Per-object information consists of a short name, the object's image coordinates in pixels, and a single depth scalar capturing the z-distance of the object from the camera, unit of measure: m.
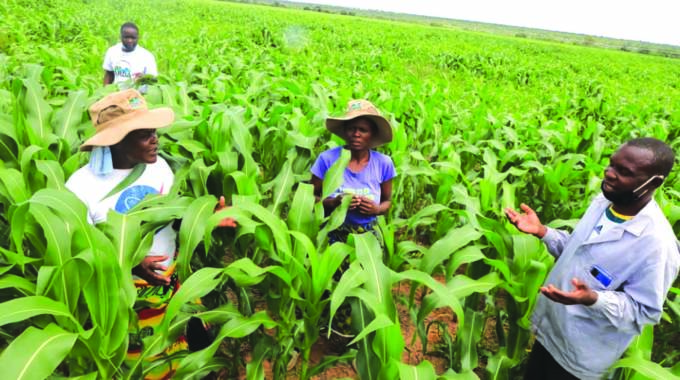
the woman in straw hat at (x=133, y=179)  1.73
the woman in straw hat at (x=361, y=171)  2.33
